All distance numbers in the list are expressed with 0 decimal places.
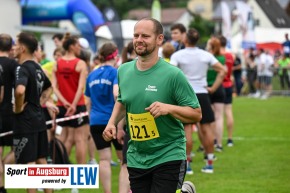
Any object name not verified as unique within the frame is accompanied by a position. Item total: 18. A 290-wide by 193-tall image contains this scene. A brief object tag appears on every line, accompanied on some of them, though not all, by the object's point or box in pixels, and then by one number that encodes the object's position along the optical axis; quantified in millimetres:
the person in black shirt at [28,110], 8539
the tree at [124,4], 96750
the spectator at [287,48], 29550
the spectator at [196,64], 11539
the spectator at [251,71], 34188
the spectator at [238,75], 28906
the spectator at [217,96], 13461
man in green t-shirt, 6242
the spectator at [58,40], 13641
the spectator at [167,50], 11812
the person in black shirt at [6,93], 9188
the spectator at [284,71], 33562
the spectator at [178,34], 13016
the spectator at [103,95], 9500
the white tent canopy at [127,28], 43003
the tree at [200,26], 88725
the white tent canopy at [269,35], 58256
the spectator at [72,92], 11109
